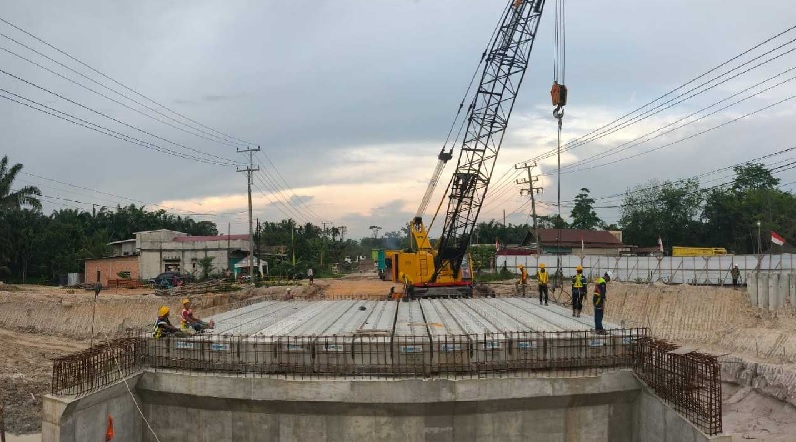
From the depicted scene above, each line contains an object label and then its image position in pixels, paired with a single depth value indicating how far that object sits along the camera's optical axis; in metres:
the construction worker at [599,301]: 15.21
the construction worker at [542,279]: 21.75
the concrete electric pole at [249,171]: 45.41
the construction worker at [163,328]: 14.59
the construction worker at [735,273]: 32.78
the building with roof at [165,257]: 53.31
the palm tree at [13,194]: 50.69
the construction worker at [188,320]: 15.63
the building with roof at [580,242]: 64.44
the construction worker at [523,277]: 27.64
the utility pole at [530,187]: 46.91
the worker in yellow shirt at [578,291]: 17.70
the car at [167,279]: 45.72
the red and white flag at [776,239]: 31.15
